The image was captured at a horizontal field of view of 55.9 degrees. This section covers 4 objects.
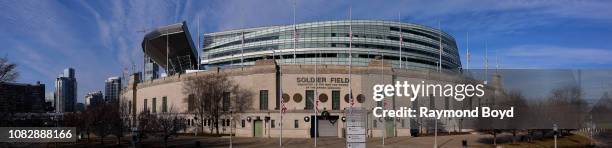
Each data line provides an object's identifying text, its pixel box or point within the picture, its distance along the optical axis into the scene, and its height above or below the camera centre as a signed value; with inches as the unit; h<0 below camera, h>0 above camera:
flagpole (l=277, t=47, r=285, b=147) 3088.1 +28.0
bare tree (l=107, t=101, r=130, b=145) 2322.8 -175.1
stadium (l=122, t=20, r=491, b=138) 3002.0 +75.1
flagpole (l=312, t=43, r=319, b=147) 3000.5 -16.3
